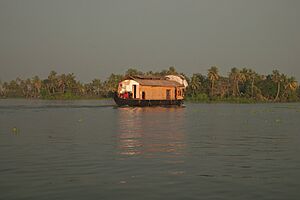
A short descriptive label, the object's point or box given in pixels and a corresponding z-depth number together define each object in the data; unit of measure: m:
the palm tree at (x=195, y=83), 132.38
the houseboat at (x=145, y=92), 70.06
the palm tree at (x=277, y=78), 131.50
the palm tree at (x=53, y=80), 162.75
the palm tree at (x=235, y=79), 130.88
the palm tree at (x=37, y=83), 177.88
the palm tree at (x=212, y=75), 129.38
